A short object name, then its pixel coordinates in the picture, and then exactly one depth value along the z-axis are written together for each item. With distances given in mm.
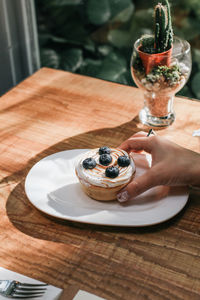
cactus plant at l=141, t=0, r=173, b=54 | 1077
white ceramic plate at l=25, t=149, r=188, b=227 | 847
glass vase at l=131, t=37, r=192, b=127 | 1116
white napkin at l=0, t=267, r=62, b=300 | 700
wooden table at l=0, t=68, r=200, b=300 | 744
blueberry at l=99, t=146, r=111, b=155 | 942
